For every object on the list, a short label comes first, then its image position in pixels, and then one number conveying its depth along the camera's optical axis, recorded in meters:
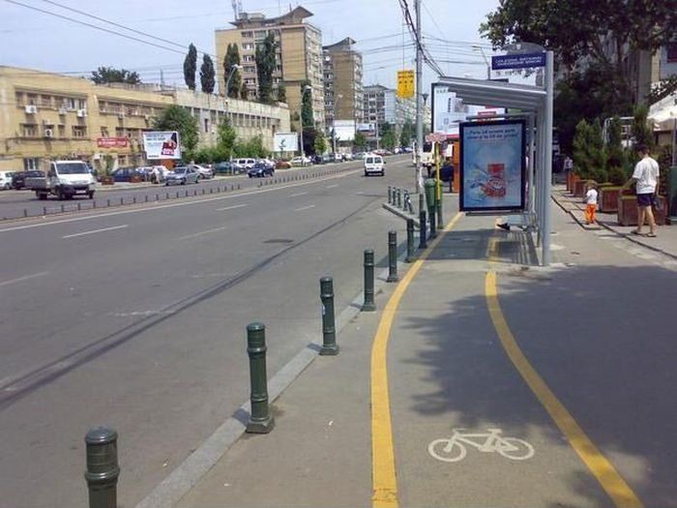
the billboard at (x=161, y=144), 75.56
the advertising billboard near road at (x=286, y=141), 114.50
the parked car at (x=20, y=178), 57.42
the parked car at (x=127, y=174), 68.19
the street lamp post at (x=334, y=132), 137.00
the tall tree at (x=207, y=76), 117.02
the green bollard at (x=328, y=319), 7.23
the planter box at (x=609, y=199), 20.05
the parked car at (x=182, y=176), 62.97
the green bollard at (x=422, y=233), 15.22
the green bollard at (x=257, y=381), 5.20
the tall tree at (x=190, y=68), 116.31
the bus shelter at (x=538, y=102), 11.94
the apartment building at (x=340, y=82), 165.00
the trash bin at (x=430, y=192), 19.47
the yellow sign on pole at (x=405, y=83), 32.97
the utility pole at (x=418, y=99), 31.50
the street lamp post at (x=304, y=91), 126.59
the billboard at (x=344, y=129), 152.12
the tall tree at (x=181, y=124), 83.94
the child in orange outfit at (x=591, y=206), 18.09
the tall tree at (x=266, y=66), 118.79
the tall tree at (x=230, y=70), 113.62
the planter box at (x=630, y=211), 16.77
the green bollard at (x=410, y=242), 12.79
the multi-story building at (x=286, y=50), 139.62
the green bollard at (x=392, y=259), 11.04
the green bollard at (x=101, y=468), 3.20
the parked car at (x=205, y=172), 72.55
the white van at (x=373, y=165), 60.85
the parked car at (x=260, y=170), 73.75
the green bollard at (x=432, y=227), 17.39
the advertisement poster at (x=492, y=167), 14.35
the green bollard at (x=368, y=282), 9.12
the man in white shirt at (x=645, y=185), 14.67
